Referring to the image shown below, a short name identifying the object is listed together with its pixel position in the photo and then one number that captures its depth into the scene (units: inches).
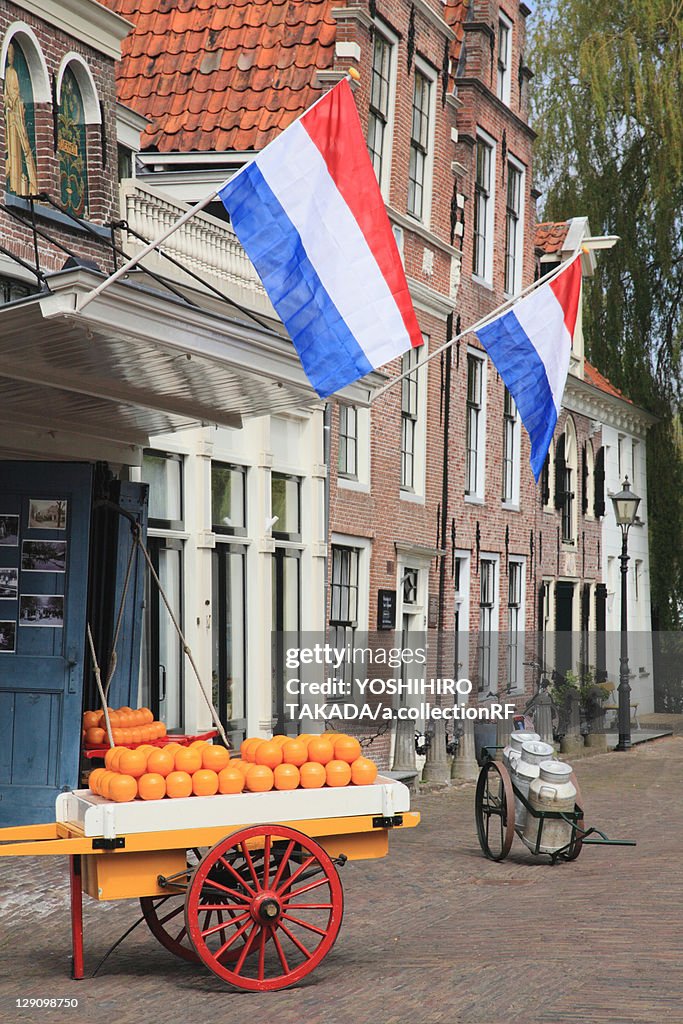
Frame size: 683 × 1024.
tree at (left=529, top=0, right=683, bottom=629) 1162.6
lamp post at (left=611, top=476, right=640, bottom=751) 980.6
